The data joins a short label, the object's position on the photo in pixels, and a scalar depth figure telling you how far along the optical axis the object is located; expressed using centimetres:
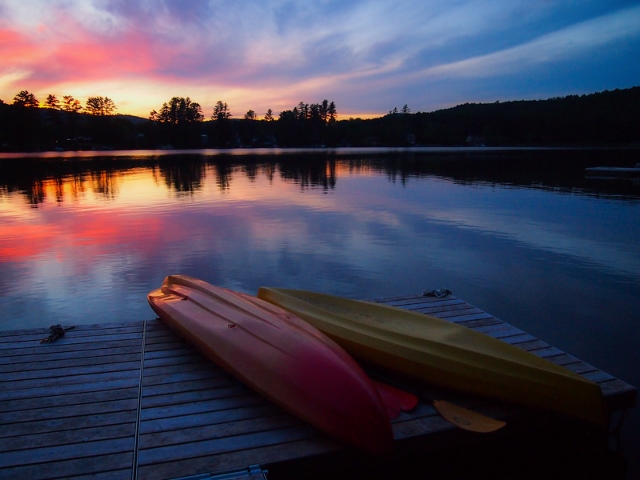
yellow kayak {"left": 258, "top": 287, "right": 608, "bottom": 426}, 349
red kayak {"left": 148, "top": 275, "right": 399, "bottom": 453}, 304
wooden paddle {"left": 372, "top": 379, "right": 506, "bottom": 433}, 323
